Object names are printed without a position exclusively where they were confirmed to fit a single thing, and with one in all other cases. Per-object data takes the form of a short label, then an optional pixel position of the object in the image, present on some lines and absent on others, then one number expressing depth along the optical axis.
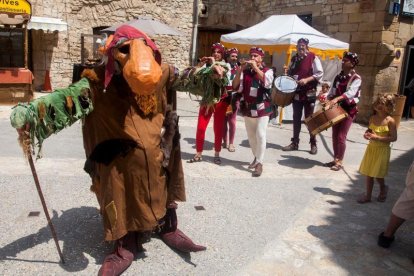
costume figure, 2.52
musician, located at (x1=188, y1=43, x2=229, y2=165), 5.37
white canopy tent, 8.26
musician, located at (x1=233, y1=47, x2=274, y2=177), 4.84
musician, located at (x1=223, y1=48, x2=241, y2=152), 6.01
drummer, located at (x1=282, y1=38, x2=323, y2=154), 6.33
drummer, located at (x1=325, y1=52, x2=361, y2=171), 5.32
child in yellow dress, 3.97
